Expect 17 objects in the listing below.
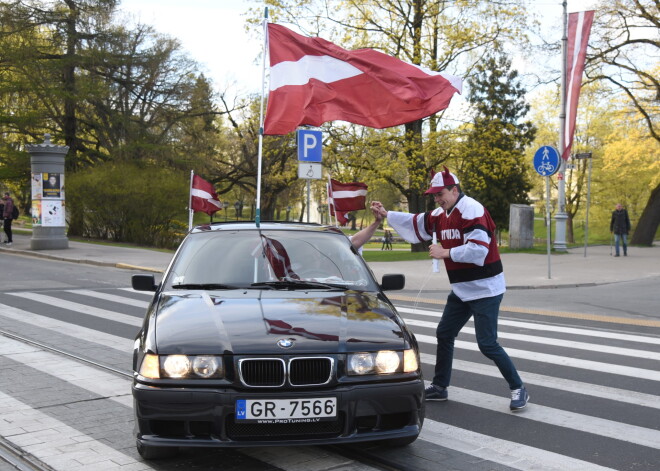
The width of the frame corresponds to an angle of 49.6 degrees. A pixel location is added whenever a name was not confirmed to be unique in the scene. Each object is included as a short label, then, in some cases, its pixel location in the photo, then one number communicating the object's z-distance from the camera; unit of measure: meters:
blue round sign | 16.88
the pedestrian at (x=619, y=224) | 24.09
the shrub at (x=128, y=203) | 29.98
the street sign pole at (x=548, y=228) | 16.94
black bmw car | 3.91
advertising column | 23.80
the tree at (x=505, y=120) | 59.50
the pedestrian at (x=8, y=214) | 25.33
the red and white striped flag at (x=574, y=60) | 22.16
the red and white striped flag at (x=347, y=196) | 11.31
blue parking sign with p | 13.68
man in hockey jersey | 5.38
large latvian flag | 10.39
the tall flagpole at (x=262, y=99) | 8.47
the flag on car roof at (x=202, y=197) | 16.06
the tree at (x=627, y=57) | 30.05
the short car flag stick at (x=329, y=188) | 12.17
